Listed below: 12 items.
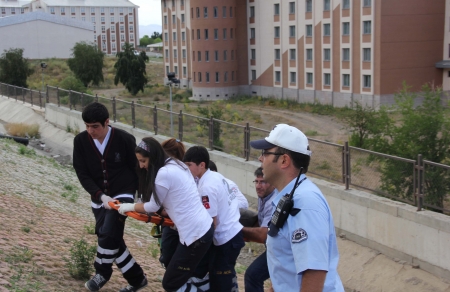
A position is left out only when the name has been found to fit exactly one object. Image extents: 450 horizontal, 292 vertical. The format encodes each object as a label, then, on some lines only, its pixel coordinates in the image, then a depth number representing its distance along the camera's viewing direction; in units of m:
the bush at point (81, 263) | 6.66
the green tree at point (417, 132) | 17.75
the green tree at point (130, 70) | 69.19
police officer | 3.16
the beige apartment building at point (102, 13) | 126.31
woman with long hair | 5.23
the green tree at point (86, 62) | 69.19
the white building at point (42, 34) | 89.12
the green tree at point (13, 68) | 57.59
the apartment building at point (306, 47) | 50.06
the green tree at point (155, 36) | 194.80
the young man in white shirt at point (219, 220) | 5.62
